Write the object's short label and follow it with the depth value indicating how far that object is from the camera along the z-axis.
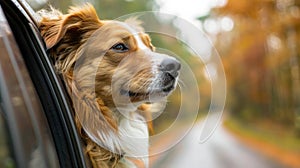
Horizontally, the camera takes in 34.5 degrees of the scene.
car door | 1.49
